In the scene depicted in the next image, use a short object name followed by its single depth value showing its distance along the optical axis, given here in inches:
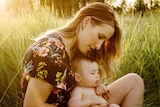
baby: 93.4
